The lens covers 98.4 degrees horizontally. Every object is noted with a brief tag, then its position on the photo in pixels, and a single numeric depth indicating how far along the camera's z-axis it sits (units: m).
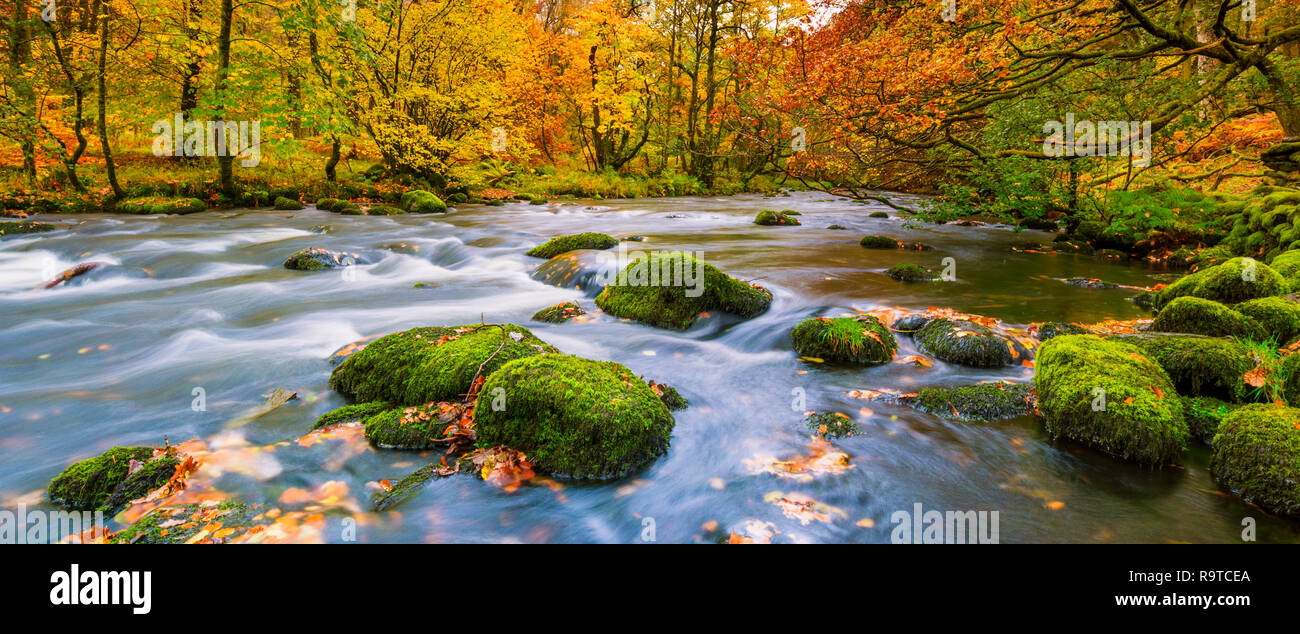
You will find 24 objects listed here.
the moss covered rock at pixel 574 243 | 10.68
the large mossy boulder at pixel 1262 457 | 3.10
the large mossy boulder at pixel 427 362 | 4.28
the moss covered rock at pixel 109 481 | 3.07
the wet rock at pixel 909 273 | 9.30
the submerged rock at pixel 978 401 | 4.46
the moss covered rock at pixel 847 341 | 5.68
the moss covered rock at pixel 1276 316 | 5.12
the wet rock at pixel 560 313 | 7.16
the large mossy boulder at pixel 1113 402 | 3.67
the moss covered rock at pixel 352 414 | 4.16
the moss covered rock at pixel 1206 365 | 4.24
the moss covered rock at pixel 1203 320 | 5.04
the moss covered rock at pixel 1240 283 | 6.13
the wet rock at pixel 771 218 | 16.83
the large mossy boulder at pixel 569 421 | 3.59
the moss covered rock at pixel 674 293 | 6.94
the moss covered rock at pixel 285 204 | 16.47
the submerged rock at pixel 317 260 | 9.84
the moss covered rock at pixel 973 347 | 5.46
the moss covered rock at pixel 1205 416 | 3.94
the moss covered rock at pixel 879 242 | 12.58
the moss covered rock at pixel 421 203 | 17.44
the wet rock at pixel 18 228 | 11.34
